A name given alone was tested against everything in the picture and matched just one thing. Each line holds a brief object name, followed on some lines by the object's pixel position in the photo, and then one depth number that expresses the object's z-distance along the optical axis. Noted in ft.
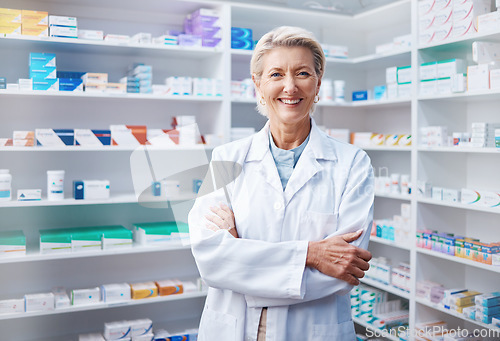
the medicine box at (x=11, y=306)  10.14
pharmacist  5.35
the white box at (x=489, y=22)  9.08
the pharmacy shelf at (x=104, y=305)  10.19
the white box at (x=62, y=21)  10.27
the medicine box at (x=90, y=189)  10.64
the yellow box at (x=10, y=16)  9.91
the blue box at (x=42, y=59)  10.17
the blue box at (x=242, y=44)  11.96
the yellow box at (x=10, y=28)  9.91
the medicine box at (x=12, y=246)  10.06
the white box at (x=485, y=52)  9.50
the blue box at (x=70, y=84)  10.44
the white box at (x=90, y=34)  10.64
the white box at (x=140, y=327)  11.15
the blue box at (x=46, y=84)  10.22
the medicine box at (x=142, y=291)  11.18
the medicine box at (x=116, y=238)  10.99
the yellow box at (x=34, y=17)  10.07
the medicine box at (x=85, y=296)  10.72
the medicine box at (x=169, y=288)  11.44
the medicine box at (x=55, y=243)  10.43
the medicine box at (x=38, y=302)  10.27
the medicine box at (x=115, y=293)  10.96
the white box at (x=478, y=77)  9.34
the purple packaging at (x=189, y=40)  11.40
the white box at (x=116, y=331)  10.93
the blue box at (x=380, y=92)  12.37
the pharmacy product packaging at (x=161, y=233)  11.43
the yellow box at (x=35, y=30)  10.09
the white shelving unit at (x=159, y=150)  10.98
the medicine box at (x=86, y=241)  10.71
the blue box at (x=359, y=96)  13.15
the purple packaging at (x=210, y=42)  11.62
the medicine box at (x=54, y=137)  10.36
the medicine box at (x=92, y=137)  10.67
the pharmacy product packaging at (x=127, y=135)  11.02
